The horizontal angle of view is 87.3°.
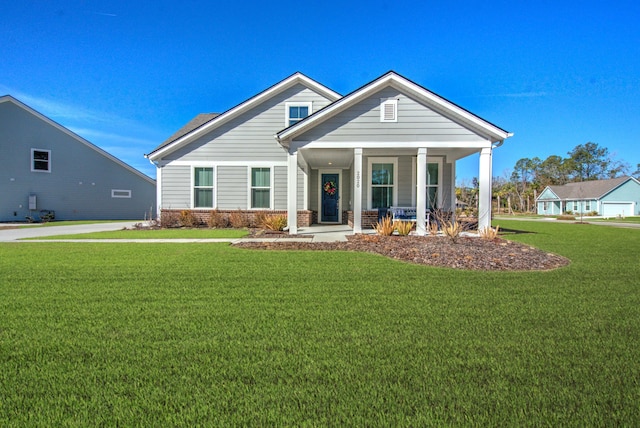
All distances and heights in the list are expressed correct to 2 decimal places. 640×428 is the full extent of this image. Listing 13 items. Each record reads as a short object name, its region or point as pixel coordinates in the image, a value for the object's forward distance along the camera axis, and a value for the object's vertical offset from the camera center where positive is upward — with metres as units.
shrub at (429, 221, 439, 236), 9.76 -0.48
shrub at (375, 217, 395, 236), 10.93 -0.53
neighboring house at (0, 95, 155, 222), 19.81 +2.25
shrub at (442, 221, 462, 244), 8.89 -0.49
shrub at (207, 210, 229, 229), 14.85 -0.42
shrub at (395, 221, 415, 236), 11.16 -0.52
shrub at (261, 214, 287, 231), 12.72 -0.44
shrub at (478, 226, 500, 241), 9.88 -0.63
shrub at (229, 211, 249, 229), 14.69 -0.36
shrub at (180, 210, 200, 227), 14.84 -0.36
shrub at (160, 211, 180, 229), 14.80 -0.36
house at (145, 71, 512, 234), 11.62 +2.35
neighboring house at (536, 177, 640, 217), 45.28 +2.19
